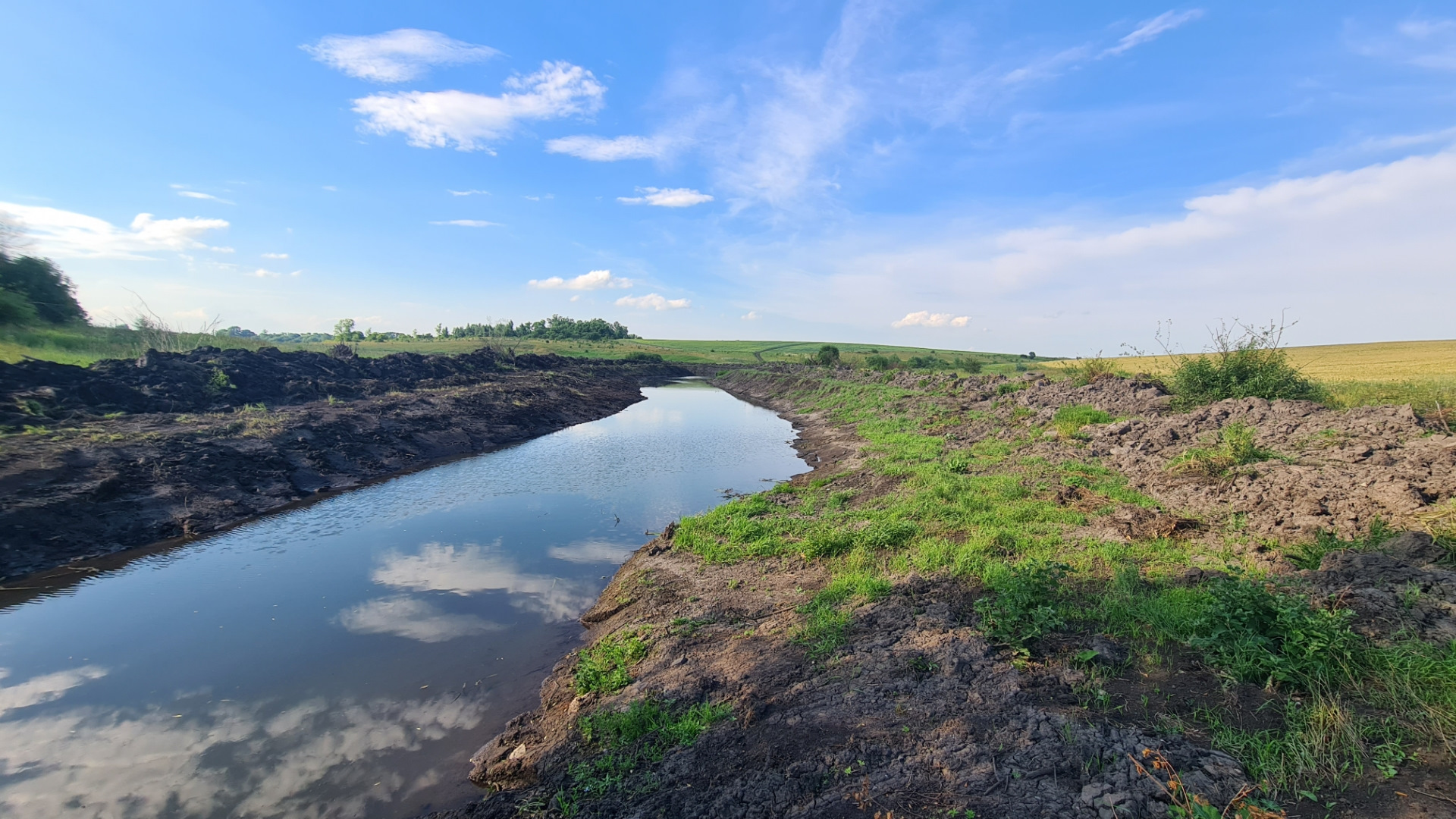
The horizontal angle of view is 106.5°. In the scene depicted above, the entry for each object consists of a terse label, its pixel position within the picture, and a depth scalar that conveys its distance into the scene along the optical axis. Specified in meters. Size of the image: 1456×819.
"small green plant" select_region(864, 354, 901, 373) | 54.72
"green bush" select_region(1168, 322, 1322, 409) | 14.72
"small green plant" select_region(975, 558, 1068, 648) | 5.96
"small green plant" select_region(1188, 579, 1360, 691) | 4.61
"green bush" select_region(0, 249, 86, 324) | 27.45
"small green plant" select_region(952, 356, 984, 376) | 46.47
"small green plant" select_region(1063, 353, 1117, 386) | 23.34
